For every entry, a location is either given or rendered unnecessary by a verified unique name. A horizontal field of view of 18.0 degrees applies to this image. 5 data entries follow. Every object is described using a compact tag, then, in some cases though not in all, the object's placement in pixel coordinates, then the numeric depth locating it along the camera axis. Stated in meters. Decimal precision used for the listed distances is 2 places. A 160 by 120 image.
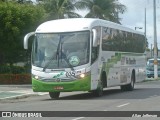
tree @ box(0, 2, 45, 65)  39.00
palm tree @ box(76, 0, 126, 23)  55.75
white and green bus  22.81
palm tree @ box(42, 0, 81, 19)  52.06
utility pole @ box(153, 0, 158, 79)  51.84
